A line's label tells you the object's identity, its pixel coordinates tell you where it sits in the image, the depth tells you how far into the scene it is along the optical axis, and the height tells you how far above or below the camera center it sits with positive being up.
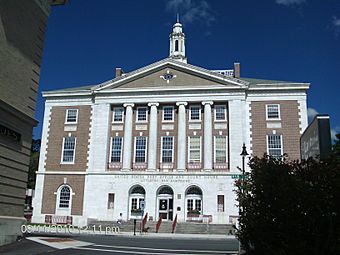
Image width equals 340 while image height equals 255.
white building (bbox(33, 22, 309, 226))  38.56 +7.67
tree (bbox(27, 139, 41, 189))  66.86 +8.08
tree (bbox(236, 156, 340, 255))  10.30 +0.28
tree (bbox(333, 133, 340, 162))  34.67 +7.27
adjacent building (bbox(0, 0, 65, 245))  14.83 +4.52
